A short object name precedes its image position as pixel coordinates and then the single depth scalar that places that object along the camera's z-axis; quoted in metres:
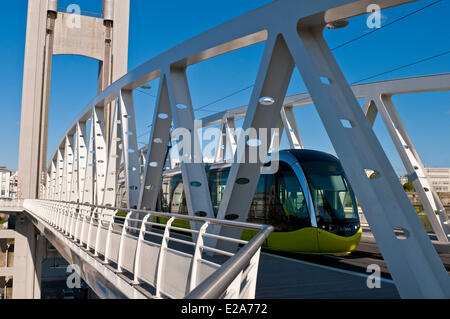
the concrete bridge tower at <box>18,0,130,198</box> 31.91
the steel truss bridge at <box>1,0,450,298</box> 4.71
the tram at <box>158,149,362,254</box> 10.66
